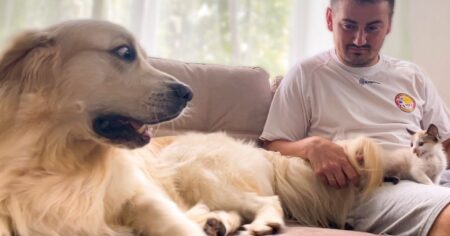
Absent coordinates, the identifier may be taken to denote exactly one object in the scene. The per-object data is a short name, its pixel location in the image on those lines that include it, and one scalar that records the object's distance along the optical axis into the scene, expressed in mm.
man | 2006
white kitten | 1769
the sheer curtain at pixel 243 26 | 2576
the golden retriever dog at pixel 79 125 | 1233
